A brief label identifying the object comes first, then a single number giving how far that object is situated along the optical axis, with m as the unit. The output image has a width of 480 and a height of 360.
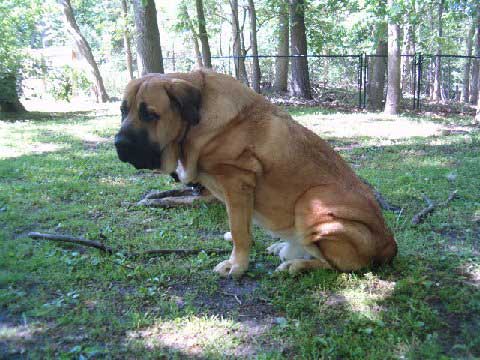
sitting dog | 3.41
